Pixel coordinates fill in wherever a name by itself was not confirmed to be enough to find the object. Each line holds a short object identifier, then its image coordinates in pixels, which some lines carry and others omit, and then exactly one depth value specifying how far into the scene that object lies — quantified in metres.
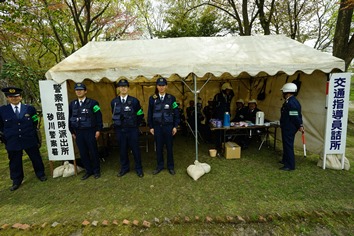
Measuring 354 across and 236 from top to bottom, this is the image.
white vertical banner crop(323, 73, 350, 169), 3.99
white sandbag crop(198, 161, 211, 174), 4.25
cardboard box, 5.04
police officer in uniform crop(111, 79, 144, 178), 3.89
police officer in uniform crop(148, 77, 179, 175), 3.98
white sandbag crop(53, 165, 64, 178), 4.36
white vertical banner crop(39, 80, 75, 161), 4.02
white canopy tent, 3.88
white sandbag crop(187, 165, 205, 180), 3.99
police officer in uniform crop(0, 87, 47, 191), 3.72
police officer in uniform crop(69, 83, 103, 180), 3.85
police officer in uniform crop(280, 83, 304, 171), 4.02
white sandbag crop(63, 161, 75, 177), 4.36
